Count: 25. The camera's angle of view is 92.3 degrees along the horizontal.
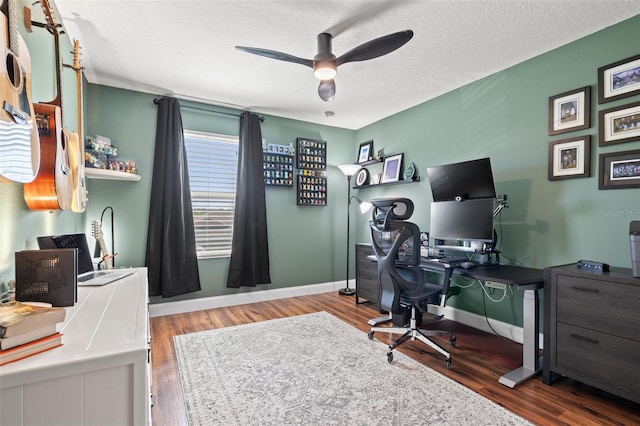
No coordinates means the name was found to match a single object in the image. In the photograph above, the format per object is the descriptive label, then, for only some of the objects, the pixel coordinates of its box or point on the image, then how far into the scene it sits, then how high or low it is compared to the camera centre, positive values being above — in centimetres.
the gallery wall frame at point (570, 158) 236 +42
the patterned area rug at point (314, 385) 175 -118
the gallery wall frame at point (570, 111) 236 +79
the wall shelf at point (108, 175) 280 +36
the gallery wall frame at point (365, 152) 458 +90
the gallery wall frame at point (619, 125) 212 +61
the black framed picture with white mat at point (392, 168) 404 +57
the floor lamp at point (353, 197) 428 +21
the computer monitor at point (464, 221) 270 -10
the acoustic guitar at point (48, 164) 132 +21
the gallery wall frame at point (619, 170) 211 +29
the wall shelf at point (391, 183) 376 +37
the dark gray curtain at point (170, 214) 344 -3
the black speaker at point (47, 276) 115 -25
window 378 +30
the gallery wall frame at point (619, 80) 212 +94
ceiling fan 199 +109
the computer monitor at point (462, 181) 274 +29
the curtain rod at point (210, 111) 351 +126
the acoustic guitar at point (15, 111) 90 +31
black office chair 242 -54
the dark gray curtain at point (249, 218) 391 -9
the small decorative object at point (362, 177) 460 +51
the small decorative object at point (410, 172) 381 +49
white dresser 77 -46
